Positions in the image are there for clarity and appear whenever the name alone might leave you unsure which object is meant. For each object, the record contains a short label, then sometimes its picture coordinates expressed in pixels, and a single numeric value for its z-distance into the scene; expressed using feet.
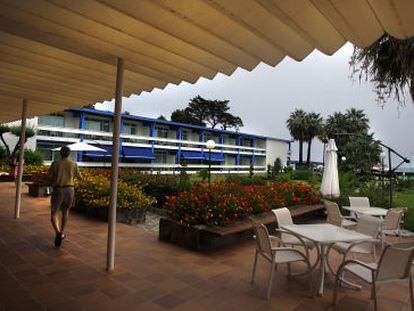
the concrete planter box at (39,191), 32.86
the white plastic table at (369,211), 20.49
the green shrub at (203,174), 62.88
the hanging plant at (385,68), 21.66
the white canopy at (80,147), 45.59
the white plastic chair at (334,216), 18.16
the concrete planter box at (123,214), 23.81
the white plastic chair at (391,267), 9.85
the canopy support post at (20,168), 22.26
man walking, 16.33
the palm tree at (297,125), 170.19
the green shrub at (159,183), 33.45
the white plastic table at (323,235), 11.83
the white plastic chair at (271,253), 11.69
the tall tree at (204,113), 193.98
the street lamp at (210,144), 63.98
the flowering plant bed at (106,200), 23.99
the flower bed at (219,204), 18.65
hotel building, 92.79
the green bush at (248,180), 48.60
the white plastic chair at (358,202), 23.52
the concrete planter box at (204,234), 17.33
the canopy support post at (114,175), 13.50
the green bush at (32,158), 57.57
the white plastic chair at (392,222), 18.80
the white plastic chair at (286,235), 13.45
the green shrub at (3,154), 61.63
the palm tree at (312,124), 167.84
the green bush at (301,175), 84.89
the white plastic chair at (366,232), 13.62
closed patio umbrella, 28.58
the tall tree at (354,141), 94.89
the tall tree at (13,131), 53.36
